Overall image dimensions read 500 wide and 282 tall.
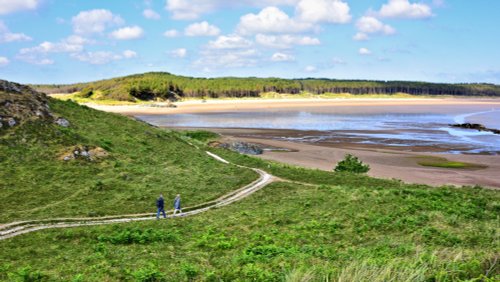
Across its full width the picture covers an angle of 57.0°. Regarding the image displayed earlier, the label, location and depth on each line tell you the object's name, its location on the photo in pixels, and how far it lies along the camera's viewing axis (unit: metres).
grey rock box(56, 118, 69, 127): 49.59
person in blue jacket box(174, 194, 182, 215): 32.03
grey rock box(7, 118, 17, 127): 44.84
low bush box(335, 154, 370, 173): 50.88
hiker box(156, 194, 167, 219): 30.67
